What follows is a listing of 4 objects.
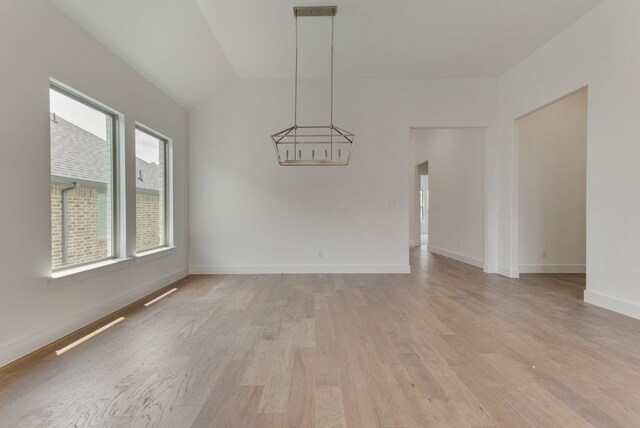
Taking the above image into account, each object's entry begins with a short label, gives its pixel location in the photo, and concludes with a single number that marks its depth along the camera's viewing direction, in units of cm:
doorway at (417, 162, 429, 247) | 1330
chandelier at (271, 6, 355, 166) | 493
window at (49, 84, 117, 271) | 248
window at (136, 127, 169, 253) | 369
